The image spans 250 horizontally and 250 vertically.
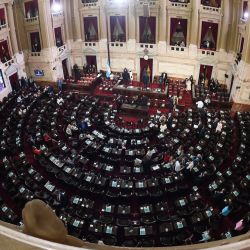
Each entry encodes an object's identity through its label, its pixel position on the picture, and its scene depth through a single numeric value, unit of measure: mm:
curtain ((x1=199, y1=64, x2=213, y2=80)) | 28594
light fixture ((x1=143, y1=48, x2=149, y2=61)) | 29850
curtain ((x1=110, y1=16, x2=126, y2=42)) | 29609
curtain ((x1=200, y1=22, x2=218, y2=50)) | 26891
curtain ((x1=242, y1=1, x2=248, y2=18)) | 23547
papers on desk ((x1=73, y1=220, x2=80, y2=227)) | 13282
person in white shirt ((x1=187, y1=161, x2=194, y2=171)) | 16203
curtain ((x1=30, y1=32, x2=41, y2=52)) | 28141
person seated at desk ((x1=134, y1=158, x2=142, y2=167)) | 17312
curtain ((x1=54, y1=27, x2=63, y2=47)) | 29280
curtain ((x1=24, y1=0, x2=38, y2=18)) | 26734
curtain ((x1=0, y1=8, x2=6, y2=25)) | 24942
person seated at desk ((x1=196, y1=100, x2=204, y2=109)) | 23823
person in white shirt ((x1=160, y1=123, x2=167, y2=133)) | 20500
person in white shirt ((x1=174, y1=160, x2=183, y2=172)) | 16375
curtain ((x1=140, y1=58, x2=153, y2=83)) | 30561
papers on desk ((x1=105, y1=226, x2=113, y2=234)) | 12975
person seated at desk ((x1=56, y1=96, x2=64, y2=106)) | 24131
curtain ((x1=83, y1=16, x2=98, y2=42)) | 30375
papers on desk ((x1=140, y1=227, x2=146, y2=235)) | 12869
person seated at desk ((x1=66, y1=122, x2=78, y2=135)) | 20656
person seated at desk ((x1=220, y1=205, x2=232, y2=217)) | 13750
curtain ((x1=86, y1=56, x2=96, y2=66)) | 32188
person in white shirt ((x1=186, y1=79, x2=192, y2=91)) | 28067
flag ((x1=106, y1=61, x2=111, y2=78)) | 30797
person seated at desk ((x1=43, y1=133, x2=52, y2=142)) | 19328
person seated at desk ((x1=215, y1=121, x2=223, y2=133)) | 19984
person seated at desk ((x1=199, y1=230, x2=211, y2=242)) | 12538
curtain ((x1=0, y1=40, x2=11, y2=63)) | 25547
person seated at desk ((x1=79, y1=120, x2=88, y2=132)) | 21062
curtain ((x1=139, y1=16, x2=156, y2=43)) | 28891
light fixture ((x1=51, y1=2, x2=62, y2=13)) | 27800
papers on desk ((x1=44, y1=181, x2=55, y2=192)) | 15323
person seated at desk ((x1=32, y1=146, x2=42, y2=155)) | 17875
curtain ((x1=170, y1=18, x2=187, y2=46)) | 28031
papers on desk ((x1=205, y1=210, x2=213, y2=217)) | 13671
